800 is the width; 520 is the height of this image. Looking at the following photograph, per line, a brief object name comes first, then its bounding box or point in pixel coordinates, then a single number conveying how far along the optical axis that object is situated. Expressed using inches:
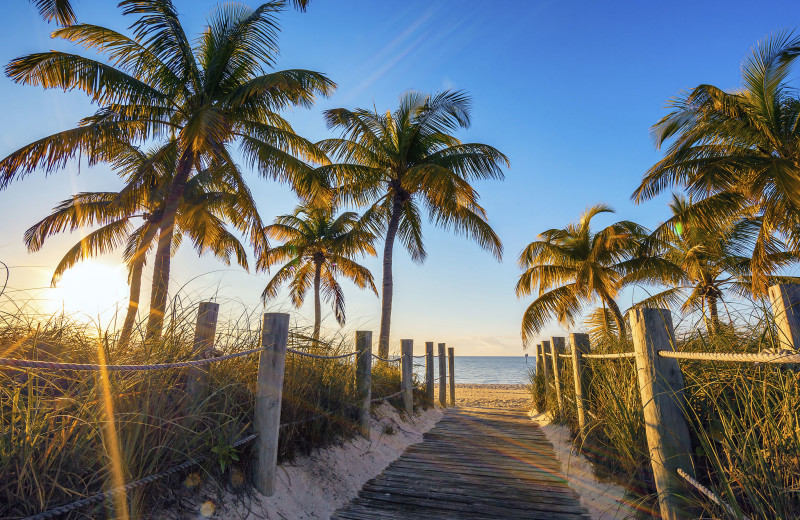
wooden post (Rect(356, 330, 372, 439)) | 194.7
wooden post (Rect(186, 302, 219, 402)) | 119.5
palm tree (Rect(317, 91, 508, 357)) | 428.8
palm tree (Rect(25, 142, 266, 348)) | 394.6
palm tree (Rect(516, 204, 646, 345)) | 526.9
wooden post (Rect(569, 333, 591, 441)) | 205.9
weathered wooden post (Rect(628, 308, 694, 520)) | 99.5
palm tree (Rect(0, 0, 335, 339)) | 310.0
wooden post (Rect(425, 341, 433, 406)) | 369.3
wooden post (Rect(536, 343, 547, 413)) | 354.5
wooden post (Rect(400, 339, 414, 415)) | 289.6
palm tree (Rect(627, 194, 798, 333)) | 466.9
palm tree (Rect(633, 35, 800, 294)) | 376.5
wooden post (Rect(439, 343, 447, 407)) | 423.5
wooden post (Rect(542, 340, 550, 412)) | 333.7
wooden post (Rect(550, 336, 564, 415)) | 262.2
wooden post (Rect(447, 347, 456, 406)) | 472.2
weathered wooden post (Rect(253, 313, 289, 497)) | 115.6
